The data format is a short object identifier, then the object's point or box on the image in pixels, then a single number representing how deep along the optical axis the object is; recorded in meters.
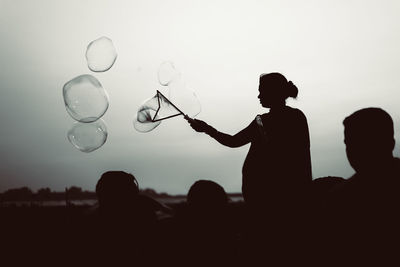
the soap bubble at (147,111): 4.28
